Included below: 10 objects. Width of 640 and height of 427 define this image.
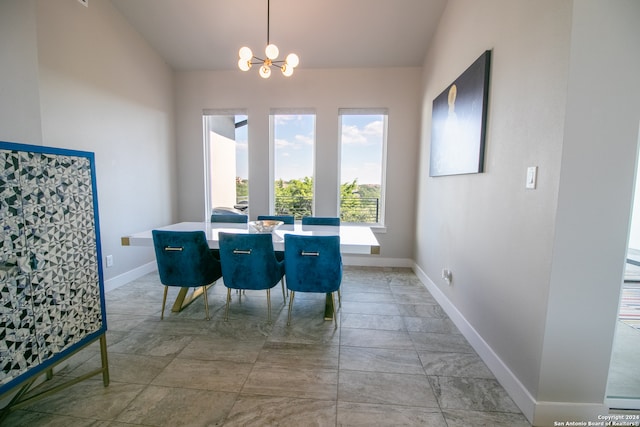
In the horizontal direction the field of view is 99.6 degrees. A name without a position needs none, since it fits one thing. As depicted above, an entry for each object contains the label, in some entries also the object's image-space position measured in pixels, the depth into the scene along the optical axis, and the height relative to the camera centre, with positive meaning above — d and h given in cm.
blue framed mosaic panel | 117 -36
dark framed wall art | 202 +62
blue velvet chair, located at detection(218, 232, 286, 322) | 222 -61
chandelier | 228 +114
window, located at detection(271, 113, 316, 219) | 411 +41
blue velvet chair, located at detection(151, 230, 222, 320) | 229 -60
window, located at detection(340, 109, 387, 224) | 404 +40
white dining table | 226 -43
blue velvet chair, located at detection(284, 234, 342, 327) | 217 -60
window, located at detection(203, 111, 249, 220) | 420 +44
